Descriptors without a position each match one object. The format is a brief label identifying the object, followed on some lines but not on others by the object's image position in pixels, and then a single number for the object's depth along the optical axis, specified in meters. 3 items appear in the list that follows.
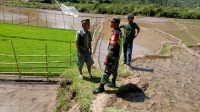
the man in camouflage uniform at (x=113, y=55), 3.51
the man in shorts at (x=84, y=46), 4.06
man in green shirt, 4.82
